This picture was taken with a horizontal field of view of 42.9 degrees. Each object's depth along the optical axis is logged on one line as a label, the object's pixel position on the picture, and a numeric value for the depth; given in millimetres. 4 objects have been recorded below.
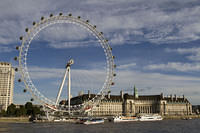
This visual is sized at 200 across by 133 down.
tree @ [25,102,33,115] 115488
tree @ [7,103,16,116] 114000
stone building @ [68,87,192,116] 158462
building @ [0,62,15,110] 170362
